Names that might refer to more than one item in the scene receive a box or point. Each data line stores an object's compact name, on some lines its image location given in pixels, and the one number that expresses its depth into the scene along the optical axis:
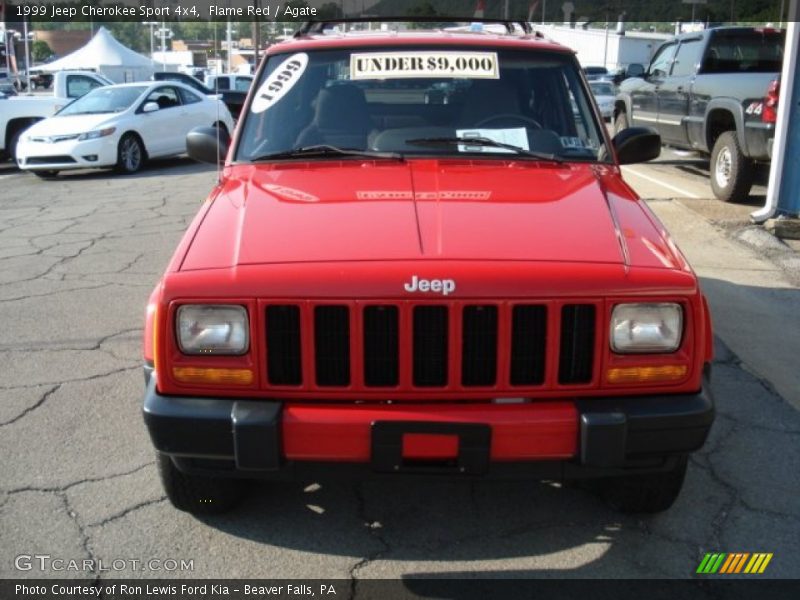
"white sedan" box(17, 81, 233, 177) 12.96
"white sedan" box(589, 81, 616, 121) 22.42
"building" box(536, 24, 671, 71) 55.56
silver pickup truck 9.27
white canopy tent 36.76
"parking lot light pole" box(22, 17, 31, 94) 30.79
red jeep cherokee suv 2.61
